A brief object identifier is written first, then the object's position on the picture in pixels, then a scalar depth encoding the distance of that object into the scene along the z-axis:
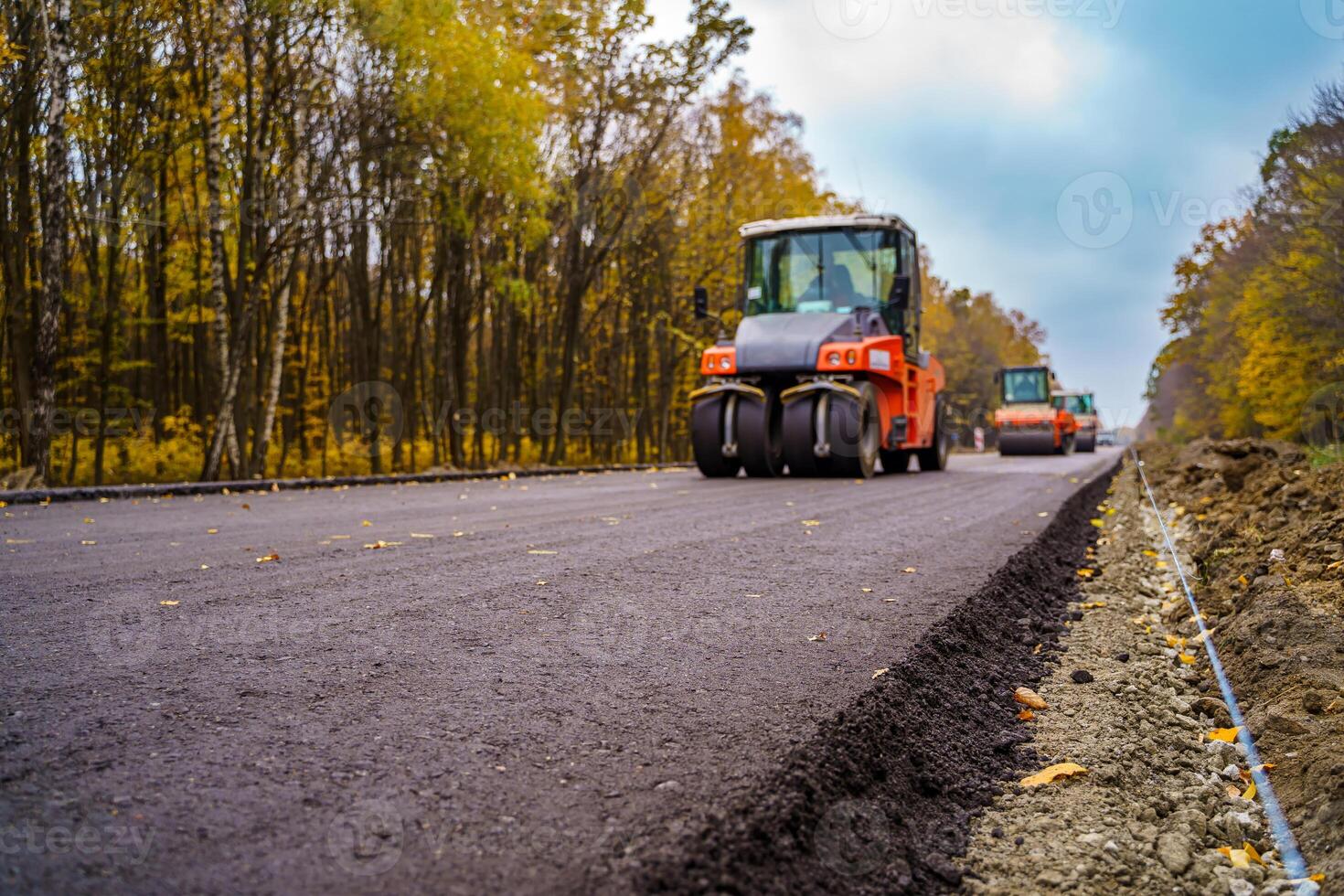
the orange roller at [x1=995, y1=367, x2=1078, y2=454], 36.75
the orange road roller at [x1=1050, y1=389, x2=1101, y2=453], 50.59
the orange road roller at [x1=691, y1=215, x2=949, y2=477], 14.25
